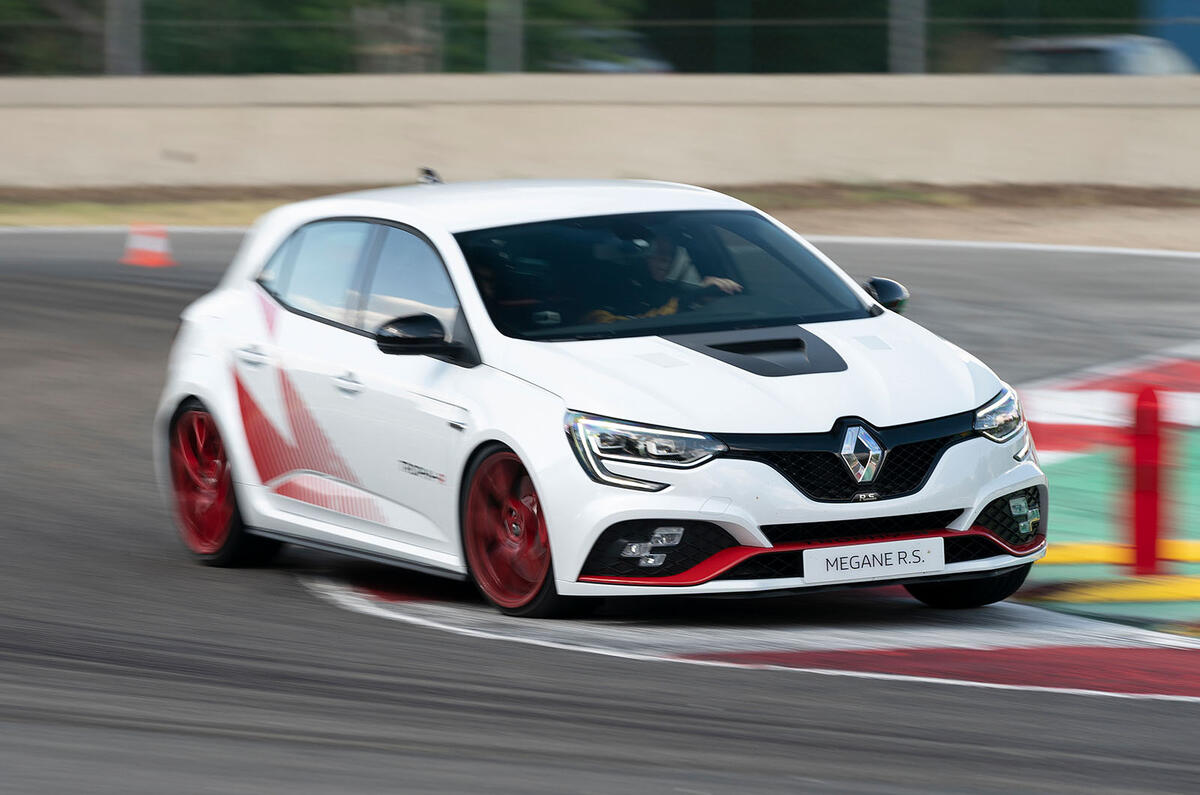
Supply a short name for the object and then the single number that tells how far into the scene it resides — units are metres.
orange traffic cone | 43.19
